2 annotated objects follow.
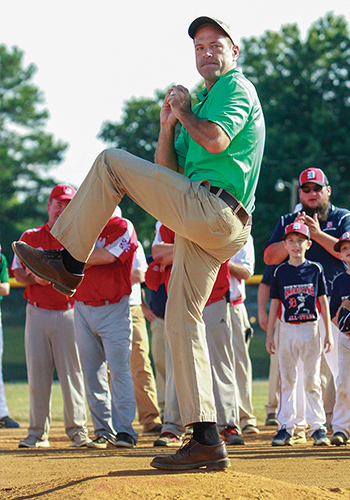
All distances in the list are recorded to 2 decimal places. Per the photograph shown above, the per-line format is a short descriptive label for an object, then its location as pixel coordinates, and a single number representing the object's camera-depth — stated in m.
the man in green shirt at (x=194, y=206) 7.04
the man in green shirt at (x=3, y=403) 16.24
